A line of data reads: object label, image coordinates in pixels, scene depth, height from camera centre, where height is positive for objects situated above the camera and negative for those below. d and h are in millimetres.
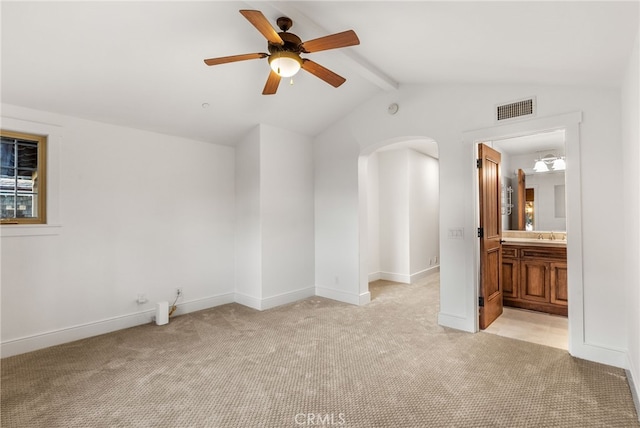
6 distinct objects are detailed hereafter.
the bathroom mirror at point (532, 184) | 4848 +454
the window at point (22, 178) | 3158 +420
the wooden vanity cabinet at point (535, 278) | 4051 -881
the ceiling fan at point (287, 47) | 2139 +1223
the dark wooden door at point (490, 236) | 3637 -281
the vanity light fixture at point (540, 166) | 5020 +724
